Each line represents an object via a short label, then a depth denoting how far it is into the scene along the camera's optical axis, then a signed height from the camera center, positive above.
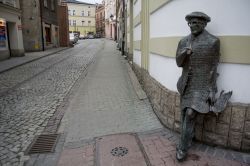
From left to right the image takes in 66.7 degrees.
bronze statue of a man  2.52 -0.34
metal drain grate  3.04 -1.57
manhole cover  2.79 -1.51
